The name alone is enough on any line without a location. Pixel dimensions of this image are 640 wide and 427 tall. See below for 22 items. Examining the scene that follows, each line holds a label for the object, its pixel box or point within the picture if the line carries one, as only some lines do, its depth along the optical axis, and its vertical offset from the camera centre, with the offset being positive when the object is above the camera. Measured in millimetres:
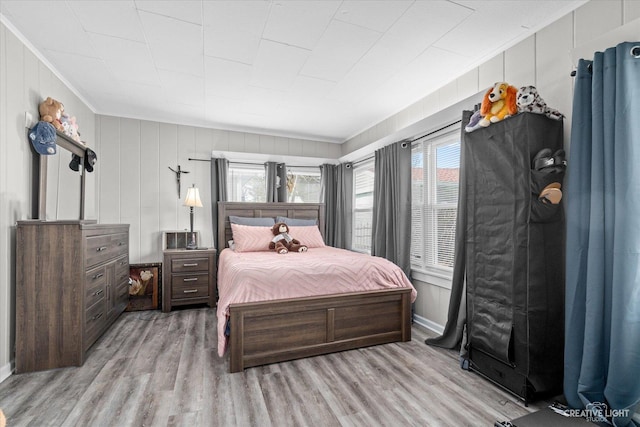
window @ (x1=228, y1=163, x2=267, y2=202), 4738 +454
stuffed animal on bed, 3768 -371
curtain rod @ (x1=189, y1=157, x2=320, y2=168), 4459 +759
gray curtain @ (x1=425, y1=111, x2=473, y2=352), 2637 -555
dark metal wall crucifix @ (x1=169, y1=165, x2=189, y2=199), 4312 +554
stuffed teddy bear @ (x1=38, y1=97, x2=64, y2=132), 2584 +848
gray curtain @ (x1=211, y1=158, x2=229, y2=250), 4457 +359
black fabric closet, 1897 -326
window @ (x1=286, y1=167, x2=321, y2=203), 5098 +465
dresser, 2240 -625
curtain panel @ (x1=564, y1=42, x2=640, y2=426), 1560 -136
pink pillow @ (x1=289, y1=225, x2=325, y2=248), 4172 -323
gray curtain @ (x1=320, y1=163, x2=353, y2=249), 5031 +171
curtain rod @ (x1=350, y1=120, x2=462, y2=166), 3071 +856
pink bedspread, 2383 -553
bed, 2354 -812
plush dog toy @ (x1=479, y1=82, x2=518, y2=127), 2045 +753
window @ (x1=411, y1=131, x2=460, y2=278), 3145 +123
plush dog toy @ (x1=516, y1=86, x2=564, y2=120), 1913 +693
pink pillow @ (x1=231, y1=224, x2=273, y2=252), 3826 -330
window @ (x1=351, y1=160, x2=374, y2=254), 4660 +104
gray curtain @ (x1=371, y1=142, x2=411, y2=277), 3537 +92
